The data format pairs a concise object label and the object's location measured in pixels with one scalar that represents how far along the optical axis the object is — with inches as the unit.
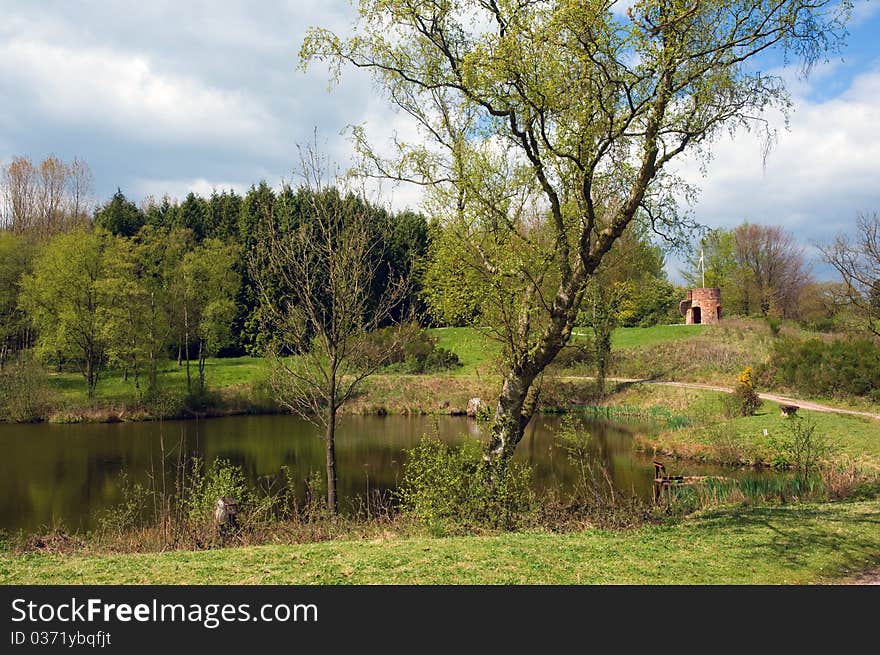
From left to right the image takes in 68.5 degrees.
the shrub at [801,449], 525.3
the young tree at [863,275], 626.5
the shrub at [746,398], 938.2
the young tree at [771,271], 1957.9
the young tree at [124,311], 1309.1
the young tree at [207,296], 1401.3
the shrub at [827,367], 963.3
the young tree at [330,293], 475.2
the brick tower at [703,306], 1833.2
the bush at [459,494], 391.5
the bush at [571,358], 1382.9
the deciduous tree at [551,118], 375.9
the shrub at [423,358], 1593.3
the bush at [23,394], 1189.1
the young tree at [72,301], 1326.3
